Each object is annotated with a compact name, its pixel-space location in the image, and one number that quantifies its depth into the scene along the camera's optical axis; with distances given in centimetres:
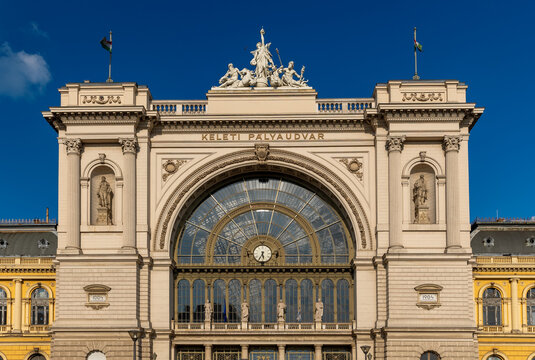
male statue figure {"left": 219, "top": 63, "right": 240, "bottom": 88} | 6612
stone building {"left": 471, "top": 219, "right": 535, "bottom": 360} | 6675
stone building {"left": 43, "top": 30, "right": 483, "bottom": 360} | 6097
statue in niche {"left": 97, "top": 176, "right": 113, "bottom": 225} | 6334
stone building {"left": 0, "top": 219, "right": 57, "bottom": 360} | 6731
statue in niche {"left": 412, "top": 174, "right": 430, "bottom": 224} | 6306
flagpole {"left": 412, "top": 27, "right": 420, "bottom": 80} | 6608
